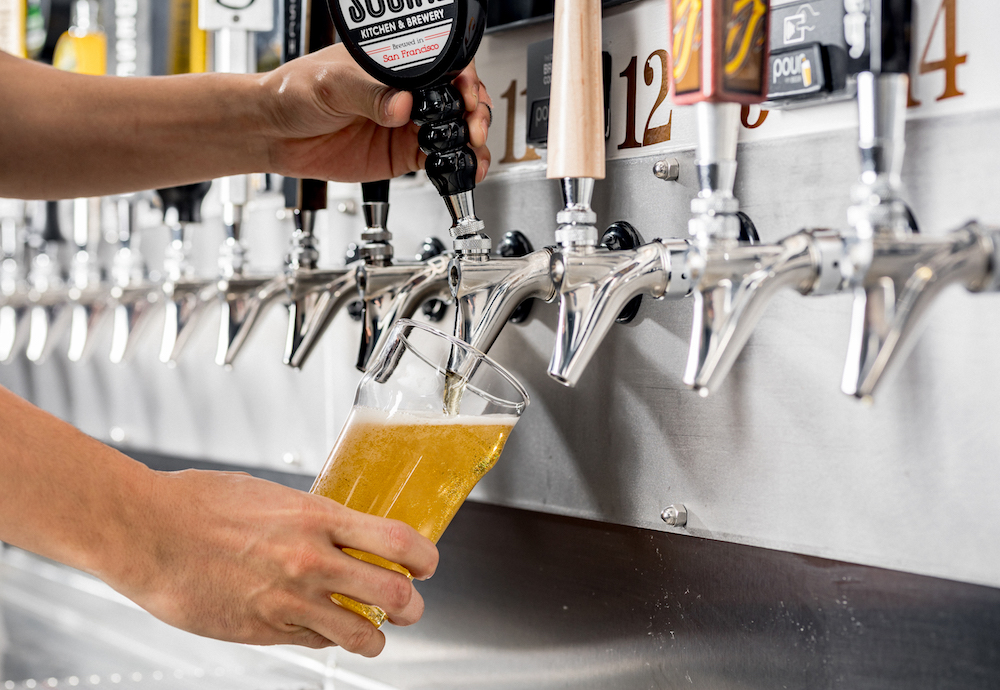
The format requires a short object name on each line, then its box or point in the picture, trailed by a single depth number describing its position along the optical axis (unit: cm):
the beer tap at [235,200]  90
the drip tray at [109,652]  107
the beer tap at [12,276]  132
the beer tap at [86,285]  115
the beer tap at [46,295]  123
